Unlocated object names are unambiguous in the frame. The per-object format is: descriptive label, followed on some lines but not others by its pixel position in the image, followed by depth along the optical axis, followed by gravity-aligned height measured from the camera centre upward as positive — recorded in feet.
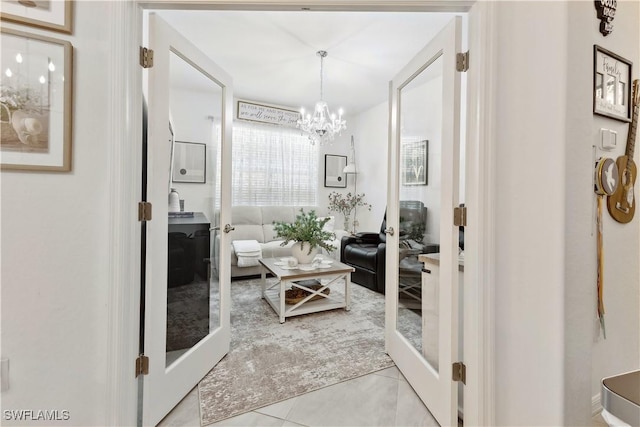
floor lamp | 18.26 +2.61
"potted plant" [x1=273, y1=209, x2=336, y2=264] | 9.74 -0.91
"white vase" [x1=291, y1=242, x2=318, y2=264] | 9.80 -1.44
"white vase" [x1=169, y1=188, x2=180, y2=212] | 5.33 +0.20
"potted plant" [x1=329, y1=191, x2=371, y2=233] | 18.28 +0.61
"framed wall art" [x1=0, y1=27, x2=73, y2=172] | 3.72 +1.49
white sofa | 13.43 -0.95
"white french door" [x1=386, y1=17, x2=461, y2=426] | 4.62 -0.14
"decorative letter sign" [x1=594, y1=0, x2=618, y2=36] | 3.65 +2.78
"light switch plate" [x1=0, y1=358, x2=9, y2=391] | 3.76 -2.27
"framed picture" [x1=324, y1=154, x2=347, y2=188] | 18.30 +2.83
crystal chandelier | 12.00 +4.01
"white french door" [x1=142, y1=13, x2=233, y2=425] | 4.66 -0.29
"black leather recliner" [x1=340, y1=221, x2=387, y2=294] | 11.55 -1.99
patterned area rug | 5.40 -3.57
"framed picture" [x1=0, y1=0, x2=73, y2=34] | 3.70 +2.71
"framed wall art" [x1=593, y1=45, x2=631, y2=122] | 3.97 +2.02
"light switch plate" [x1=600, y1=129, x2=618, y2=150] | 4.10 +1.18
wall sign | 15.60 +5.82
